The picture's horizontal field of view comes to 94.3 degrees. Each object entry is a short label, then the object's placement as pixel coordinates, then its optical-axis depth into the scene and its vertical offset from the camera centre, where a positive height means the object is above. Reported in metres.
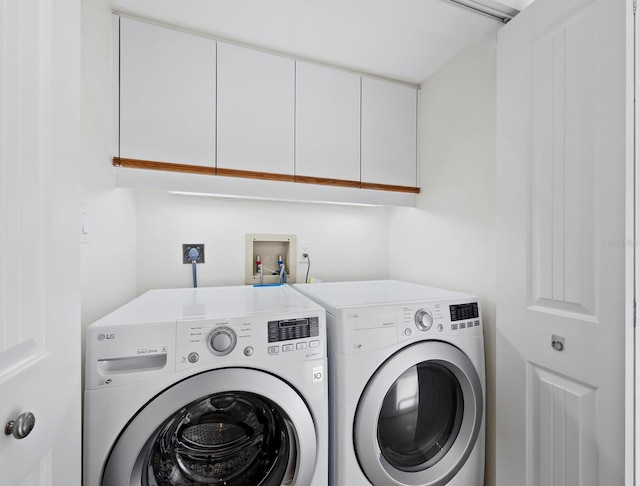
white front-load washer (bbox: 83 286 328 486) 0.77 -0.43
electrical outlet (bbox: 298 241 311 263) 1.75 -0.05
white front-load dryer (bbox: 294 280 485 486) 0.99 -0.54
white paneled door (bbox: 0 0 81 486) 0.49 +0.00
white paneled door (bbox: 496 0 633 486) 0.81 +0.00
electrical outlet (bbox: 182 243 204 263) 1.53 -0.05
